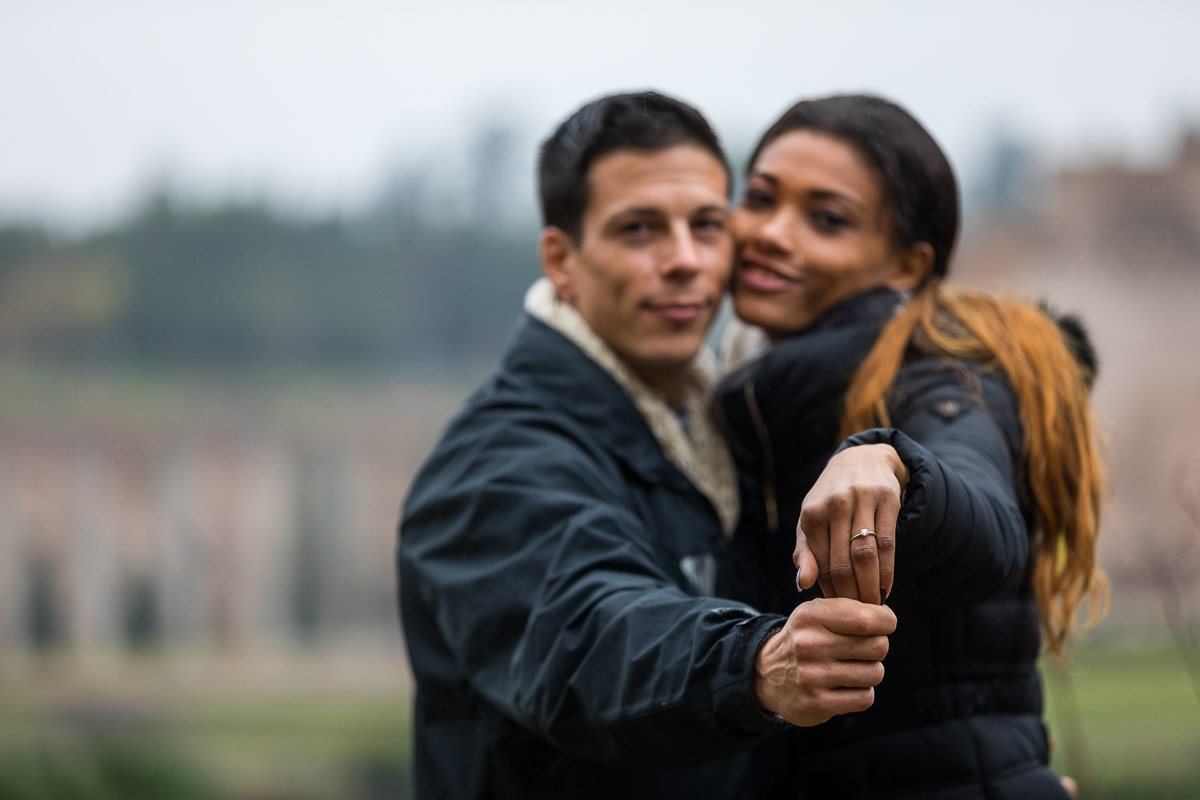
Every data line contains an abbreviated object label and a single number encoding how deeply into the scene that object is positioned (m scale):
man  3.40
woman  3.58
